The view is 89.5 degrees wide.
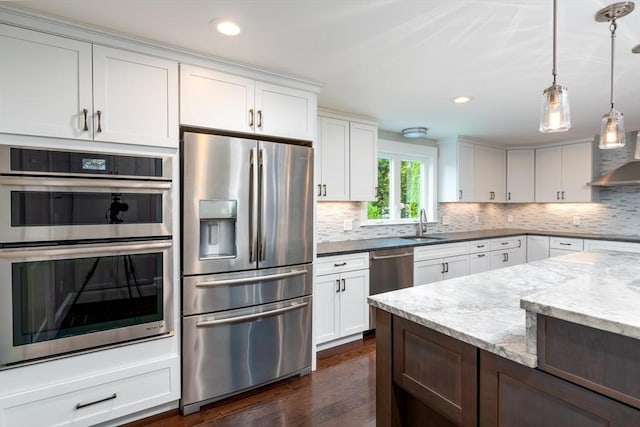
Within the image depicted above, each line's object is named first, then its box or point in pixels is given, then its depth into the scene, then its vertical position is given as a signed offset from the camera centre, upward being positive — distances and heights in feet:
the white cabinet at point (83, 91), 5.38 +2.16
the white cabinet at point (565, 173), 14.87 +1.80
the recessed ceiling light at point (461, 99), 9.55 +3.34
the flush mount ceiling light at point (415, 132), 13.11 +3.21
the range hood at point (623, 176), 12.91 +1.42
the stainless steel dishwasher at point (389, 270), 10.58 -2.05
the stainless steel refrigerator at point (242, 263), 6.81 -1.22
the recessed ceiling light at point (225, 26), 5.64 +3.30
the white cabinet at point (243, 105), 6.88 +2.44
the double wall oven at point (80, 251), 5.35 -0.75
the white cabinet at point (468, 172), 14.98 +1.85
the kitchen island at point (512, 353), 2.77 -1.50
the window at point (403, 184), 13.76 +1.20
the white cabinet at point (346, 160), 10.80 +1.77
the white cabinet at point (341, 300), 9.43 -2.73
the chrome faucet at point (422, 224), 14.23 -0.63
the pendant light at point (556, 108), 4.63 +1.48
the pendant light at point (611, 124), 5.17 +1.49
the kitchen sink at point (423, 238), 12.67 -1.17
